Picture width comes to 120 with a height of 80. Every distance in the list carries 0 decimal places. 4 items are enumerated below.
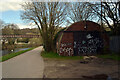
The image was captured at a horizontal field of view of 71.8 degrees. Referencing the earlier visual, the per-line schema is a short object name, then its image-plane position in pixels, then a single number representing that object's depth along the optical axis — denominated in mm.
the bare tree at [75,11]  16715
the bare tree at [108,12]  6561
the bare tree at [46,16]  13451
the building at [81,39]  10511
